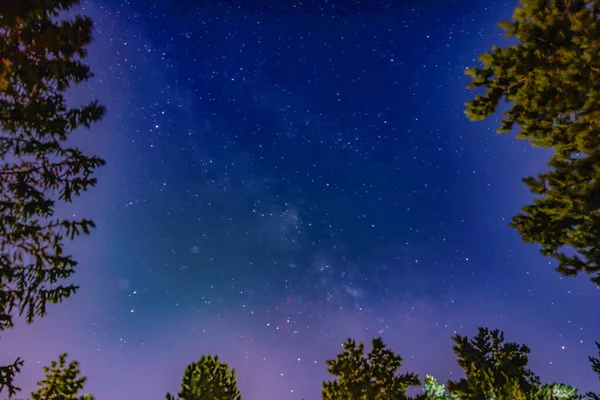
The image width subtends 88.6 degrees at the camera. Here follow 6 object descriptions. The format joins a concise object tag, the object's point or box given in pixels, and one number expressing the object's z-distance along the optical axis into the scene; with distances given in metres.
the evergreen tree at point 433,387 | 27.56
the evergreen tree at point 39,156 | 7.73
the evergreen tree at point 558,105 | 7.38
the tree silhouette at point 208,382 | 13.12
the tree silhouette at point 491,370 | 14.30
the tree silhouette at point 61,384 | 13.86
